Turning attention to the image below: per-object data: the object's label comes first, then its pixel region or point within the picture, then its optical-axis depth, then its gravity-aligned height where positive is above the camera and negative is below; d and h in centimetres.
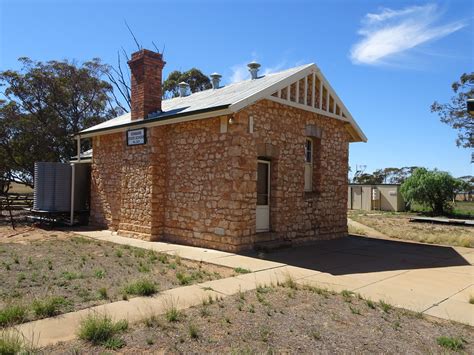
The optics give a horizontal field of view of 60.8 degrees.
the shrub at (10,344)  392 -156
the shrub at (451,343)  445 -166
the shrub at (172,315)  508 -159
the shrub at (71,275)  713 -157
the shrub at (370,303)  588 -164
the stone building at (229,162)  1018 +84
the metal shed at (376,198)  3103 -36
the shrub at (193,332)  461 -163
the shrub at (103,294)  602 -159
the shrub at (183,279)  702 -158
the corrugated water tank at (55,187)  1517 +3
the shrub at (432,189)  2677 +35
